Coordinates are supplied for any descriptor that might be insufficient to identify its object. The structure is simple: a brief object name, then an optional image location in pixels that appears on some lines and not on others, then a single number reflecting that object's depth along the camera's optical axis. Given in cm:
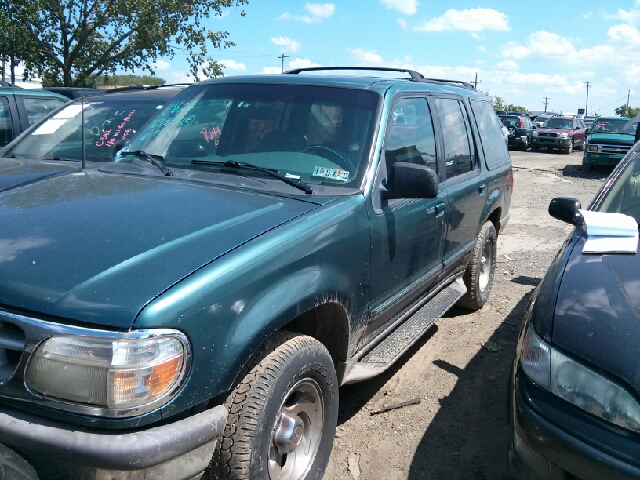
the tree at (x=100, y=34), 1762
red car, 2606
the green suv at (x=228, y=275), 181
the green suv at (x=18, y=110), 674
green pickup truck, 1761
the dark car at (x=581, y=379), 204
